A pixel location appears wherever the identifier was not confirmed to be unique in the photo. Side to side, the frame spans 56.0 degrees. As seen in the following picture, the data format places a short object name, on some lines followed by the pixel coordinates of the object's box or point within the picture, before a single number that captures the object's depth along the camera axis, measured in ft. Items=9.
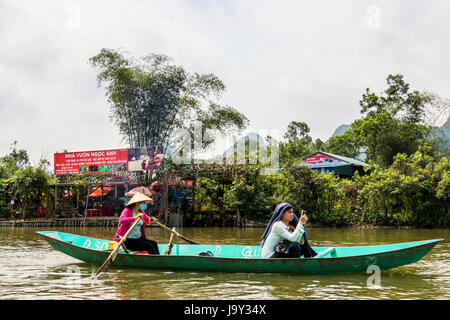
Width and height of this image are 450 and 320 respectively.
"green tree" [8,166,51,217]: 74.69
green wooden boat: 20.31
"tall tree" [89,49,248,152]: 77.56
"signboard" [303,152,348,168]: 98.12
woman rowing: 24.77
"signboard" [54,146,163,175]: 67.46
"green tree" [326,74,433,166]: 95.86
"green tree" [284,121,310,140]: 151.02
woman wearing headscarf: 20.38
